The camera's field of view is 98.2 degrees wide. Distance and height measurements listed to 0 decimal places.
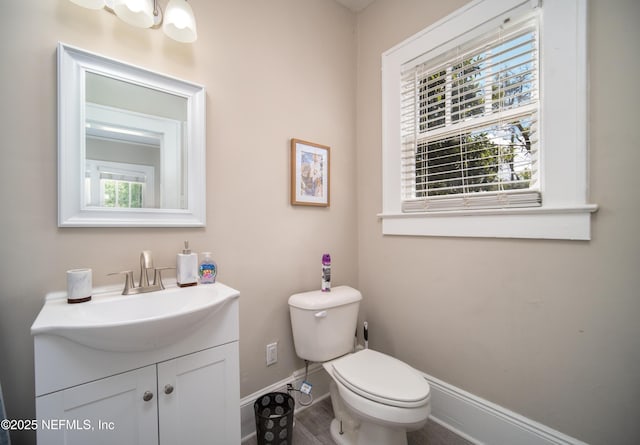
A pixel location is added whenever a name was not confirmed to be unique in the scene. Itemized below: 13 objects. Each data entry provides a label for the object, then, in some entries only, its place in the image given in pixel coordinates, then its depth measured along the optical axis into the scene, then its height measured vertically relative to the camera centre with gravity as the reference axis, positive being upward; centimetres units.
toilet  112 -71
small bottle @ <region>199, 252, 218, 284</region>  129 -22
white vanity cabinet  77 -54
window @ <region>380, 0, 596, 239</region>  115 +49
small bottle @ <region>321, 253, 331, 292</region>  168 -34
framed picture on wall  168 +30
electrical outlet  158 -75
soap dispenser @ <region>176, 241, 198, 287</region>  122 -20
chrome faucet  111 -24
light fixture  108 +84
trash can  127 -96
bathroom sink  76 -30
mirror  105 +33
